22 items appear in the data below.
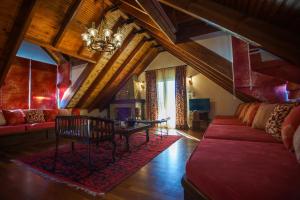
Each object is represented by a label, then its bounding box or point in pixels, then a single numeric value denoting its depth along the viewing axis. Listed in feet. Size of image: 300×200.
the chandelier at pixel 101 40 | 10.25
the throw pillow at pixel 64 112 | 17.49
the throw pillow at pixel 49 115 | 16.23
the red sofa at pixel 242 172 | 2.53
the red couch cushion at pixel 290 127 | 4.31
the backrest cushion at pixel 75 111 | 20.09
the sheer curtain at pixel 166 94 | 21.42
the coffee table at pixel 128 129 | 10.28
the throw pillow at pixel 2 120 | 13.36
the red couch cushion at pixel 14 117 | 13.65
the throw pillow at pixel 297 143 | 3.30
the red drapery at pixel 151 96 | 22.26
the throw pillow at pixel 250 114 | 9.02
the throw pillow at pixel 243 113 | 11.44
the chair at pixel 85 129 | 7.82
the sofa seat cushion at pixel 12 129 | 11.80
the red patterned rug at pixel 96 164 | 6.56
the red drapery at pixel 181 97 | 20.26
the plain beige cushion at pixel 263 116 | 7.23
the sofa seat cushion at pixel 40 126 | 13.30
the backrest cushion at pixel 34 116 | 14.80
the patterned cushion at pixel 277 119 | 5.59
